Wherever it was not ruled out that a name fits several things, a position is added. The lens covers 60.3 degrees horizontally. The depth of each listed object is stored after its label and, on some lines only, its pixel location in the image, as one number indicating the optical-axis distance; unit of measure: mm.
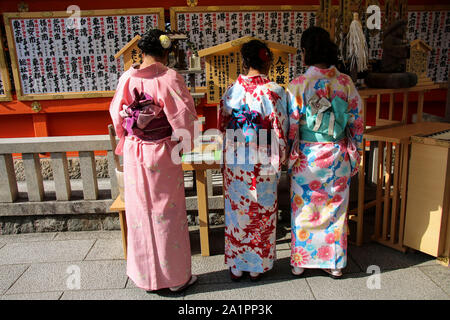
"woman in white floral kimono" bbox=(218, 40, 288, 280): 3271
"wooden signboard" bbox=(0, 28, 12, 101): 6062
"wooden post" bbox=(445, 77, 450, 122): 5414
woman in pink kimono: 3113
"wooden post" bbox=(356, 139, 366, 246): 4199
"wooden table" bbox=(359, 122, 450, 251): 3943
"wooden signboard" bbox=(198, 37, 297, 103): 4204
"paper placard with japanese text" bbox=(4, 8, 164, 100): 6004
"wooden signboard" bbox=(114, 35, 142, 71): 4750
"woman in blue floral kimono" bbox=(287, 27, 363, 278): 3285
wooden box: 3596
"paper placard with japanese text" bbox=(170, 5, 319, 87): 6012
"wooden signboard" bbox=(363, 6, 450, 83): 6281
